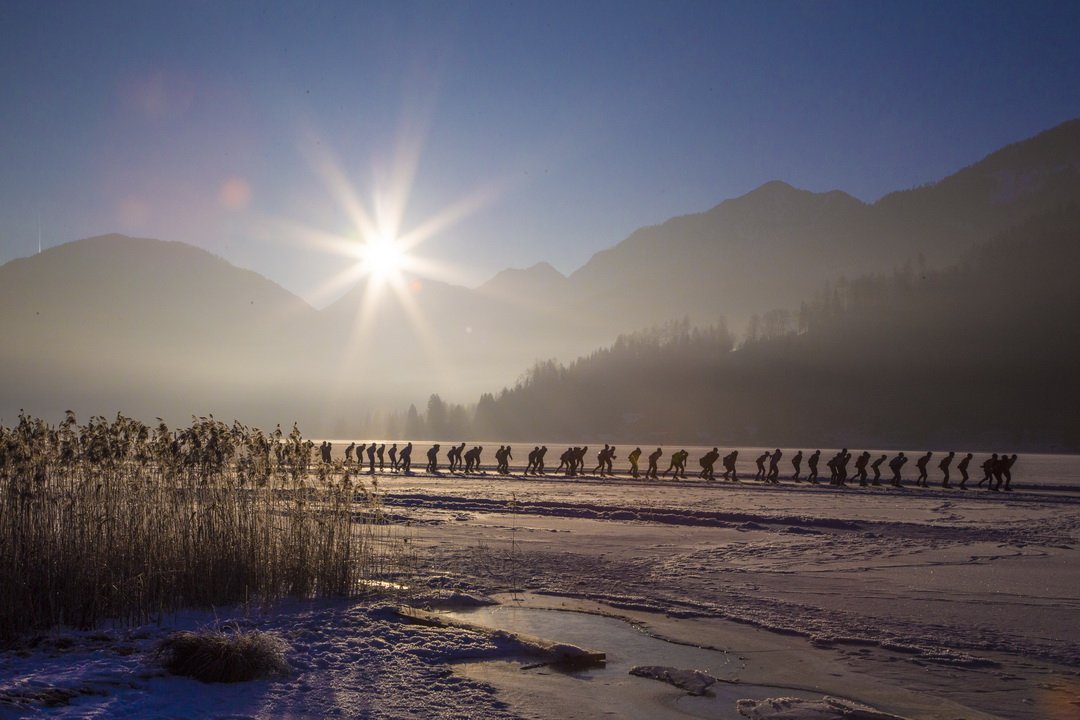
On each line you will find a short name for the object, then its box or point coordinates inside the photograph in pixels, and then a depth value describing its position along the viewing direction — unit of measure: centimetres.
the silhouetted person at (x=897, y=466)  4222
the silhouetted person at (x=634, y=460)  5142
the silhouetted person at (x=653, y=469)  5025
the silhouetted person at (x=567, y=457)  5294
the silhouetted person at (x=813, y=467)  4568
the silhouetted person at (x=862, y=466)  4397
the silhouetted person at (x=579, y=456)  5261
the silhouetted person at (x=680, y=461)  4975
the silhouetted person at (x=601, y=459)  5532
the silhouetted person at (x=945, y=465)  4171
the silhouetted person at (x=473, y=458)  5657
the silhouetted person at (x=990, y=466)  3948
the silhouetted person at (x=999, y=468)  3919
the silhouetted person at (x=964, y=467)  4203
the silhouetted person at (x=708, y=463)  4889
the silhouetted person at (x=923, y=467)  4388
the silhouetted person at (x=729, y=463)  4728
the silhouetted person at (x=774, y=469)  4522
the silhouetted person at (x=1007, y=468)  3887
